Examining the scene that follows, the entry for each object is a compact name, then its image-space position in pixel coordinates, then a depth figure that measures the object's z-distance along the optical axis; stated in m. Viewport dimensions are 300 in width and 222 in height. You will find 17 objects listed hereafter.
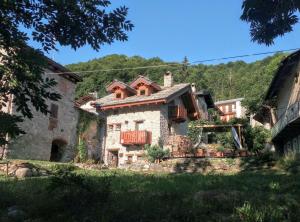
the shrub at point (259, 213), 4.62
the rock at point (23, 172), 10.97
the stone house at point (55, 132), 17.95
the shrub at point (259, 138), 20.23
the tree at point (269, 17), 5.83
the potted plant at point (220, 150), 17.22
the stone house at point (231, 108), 48.04
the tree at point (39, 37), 4.72
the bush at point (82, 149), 21.39
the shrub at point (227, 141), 21.10
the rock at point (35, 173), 11.20
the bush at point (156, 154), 18.05
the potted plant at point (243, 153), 16.70
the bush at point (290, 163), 11.95
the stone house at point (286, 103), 15.52
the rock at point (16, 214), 5.02
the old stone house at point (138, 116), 22.03
